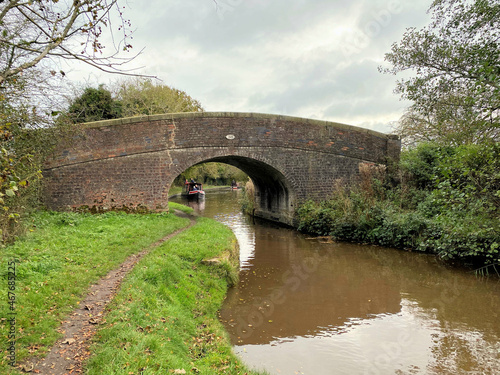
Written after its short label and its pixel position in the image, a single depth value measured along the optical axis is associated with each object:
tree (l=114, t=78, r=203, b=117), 21.80
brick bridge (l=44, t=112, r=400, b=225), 11.79
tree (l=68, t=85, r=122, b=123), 17.72
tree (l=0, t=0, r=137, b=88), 3.06
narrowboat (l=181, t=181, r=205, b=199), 30.25
